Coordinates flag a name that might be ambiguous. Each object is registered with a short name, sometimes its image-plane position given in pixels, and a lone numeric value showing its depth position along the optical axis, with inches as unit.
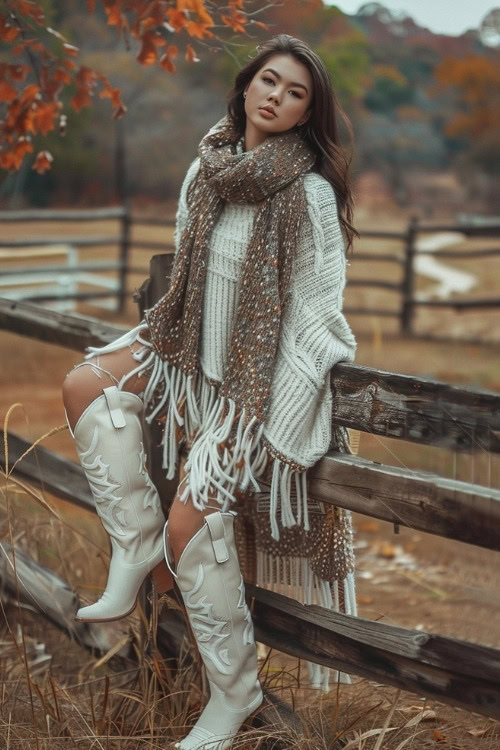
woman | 164.2
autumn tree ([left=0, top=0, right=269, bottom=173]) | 215.3
